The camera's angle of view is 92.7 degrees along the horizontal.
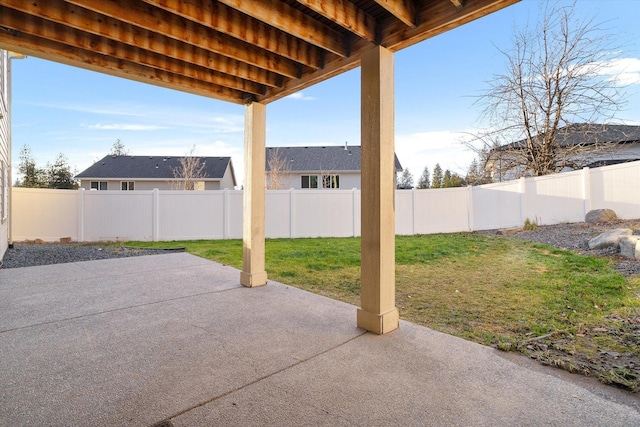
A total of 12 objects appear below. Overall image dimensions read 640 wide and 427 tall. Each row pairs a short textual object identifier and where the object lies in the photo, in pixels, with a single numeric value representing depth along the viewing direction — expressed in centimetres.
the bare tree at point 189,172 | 1884
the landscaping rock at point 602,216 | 869
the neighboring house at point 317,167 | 1956
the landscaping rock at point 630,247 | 530
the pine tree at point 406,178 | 4572
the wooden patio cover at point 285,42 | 249
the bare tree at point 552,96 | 1058
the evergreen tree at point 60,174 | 2086
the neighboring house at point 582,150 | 1156
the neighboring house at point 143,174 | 1948
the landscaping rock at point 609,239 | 605
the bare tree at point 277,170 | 1809
